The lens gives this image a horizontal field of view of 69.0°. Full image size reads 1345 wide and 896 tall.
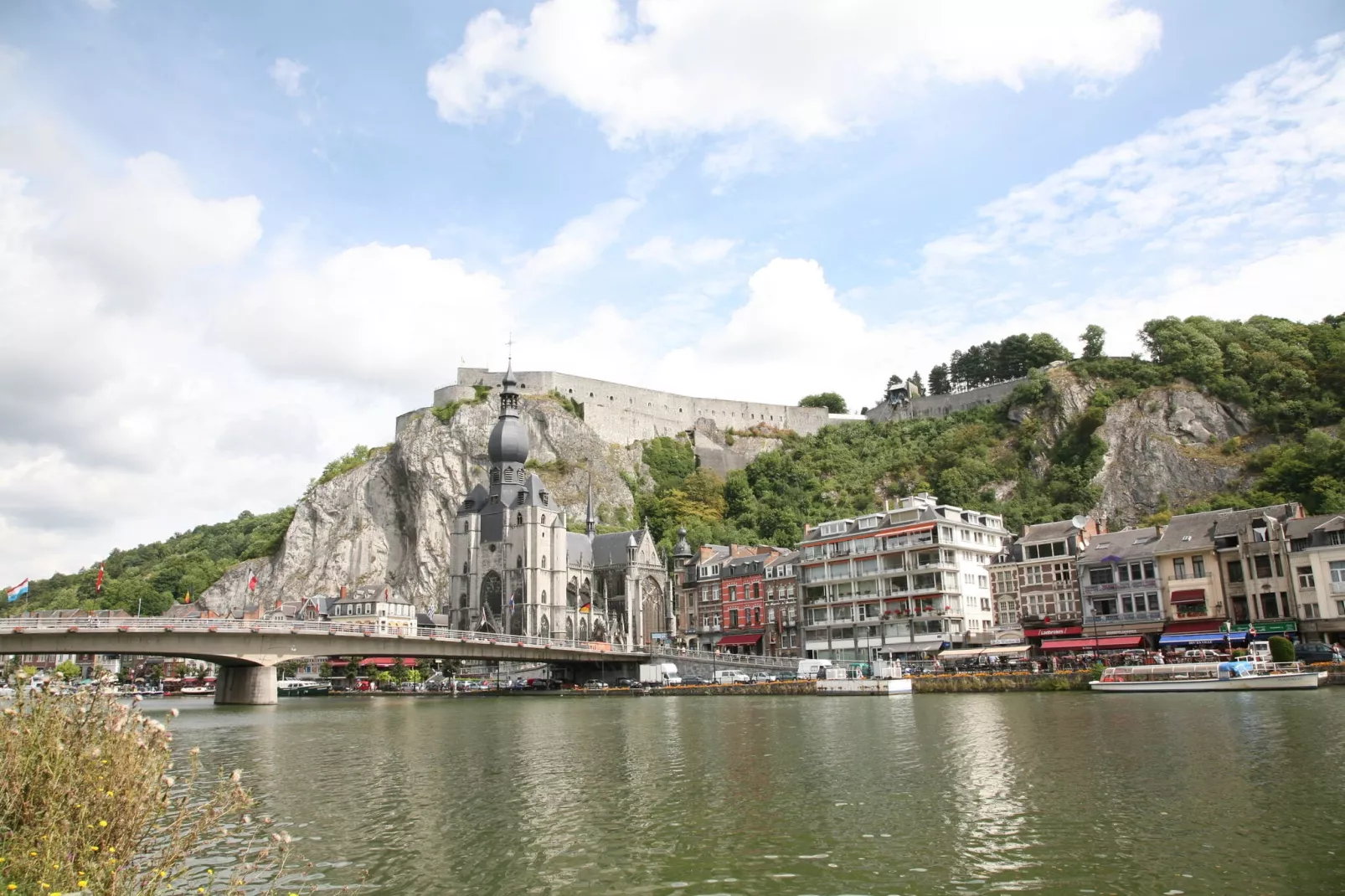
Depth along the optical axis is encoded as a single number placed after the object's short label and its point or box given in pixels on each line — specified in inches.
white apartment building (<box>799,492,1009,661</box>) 2507.4
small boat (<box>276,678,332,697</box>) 3290.6
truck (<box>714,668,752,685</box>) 2449.6
